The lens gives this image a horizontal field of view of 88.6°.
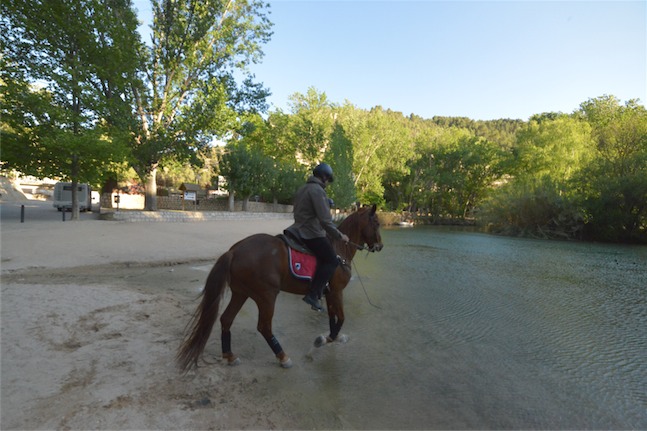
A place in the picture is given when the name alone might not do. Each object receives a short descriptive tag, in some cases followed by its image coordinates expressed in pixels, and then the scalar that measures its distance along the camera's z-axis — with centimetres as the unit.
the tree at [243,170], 3509
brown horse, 387
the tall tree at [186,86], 2253
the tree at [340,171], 4425
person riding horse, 445
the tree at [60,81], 1498
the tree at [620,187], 2936
